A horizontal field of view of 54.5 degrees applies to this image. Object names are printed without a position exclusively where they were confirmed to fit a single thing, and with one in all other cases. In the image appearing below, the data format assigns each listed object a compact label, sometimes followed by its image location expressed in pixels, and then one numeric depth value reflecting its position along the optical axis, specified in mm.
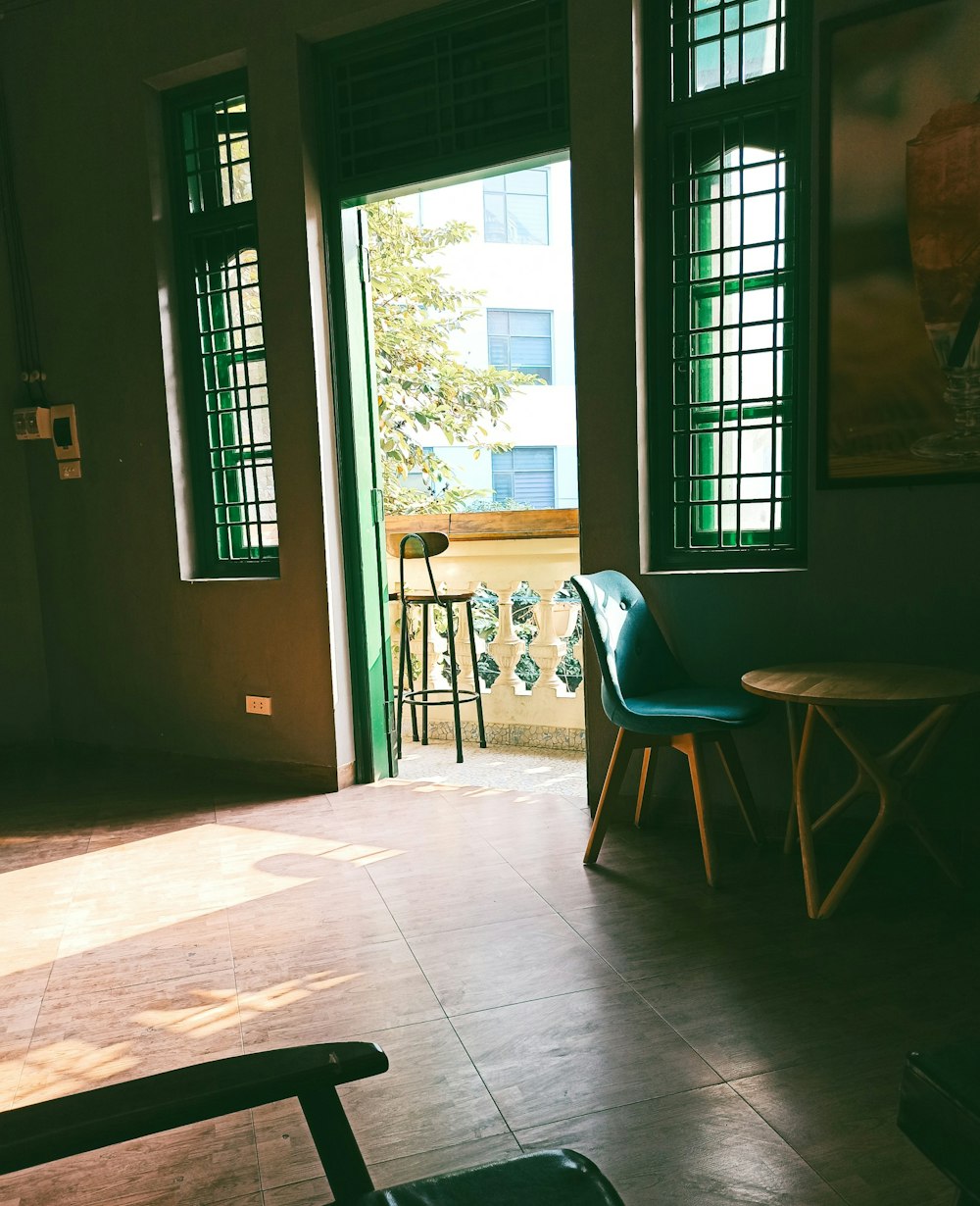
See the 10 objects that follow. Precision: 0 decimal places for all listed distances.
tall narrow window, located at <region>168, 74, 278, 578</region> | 4375
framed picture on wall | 2869
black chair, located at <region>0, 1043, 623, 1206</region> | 909
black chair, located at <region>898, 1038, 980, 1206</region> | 1108
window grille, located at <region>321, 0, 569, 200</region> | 3691
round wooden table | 2617
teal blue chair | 3012
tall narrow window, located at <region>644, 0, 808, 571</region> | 3309
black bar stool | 4930
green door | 4234
